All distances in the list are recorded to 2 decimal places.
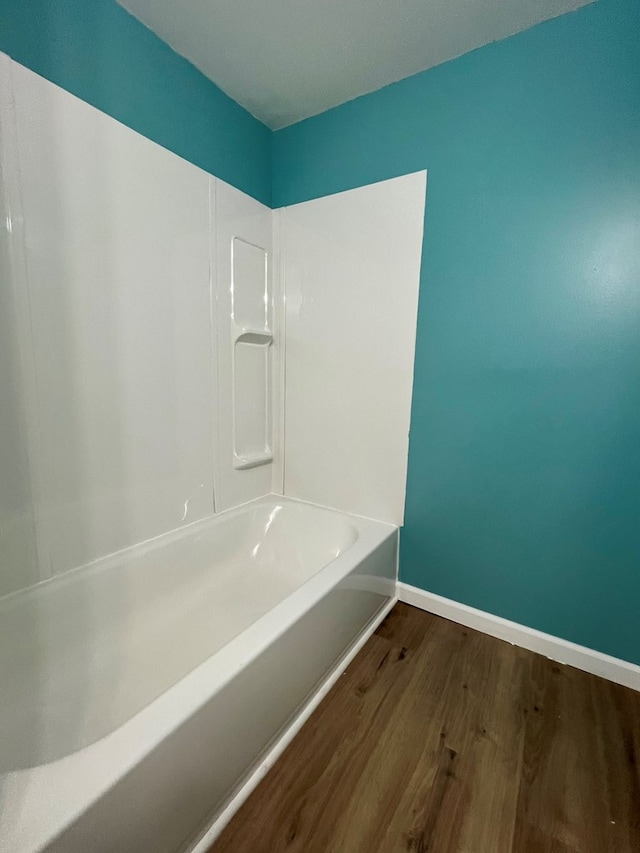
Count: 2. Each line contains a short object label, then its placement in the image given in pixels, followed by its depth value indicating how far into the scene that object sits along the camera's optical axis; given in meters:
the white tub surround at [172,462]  0.85
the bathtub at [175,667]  0.66
